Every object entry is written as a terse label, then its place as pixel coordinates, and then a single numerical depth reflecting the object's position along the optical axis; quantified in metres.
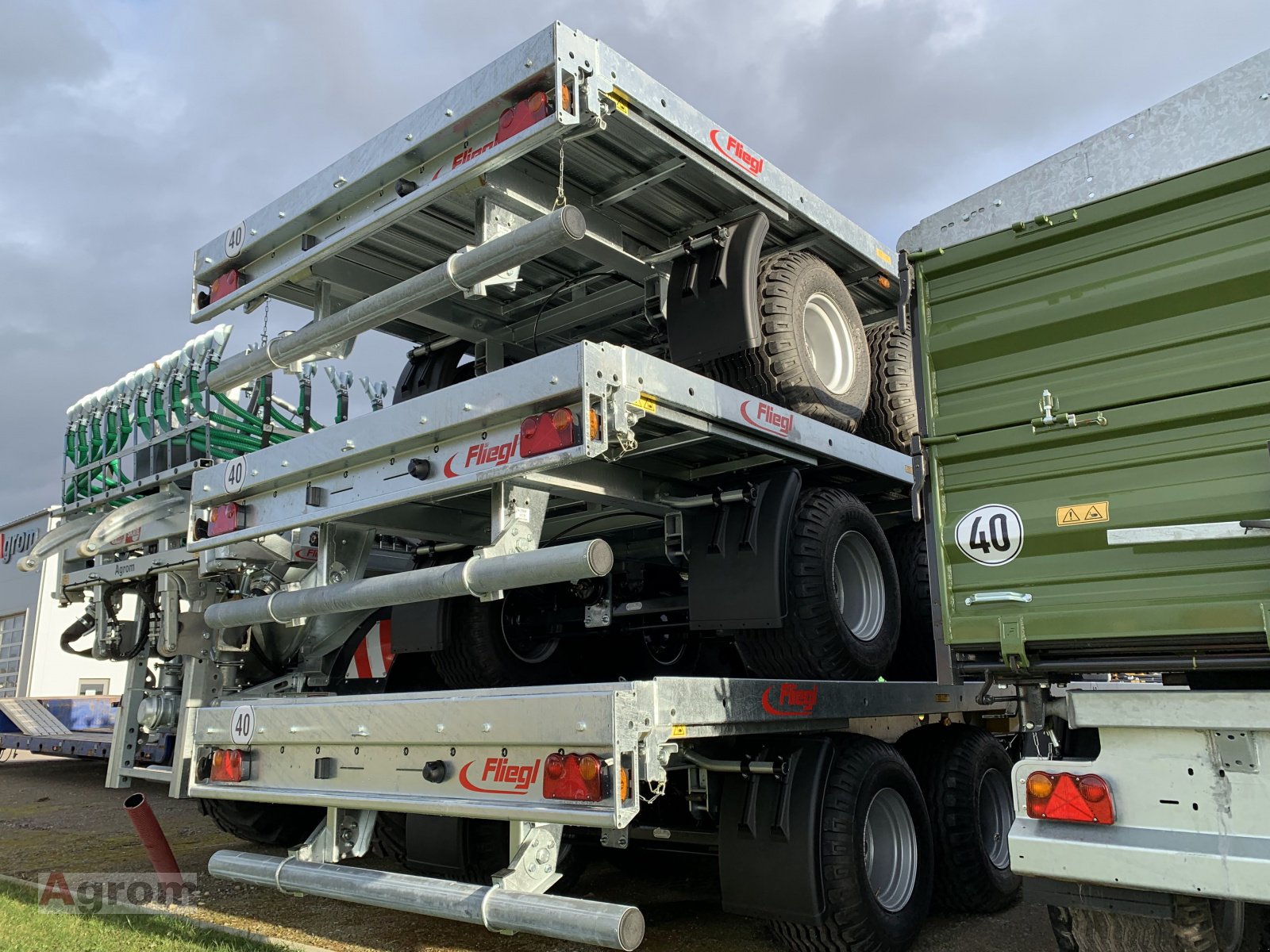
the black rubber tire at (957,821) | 4.88
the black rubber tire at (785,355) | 4.14
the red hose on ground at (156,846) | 5.28
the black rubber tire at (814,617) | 4.07
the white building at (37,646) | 18.36
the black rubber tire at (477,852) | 4.80
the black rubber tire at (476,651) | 4.95
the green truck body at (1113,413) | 2.92
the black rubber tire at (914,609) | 5.23
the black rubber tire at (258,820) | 6.12
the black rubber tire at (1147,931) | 2.88
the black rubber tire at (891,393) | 5.19
